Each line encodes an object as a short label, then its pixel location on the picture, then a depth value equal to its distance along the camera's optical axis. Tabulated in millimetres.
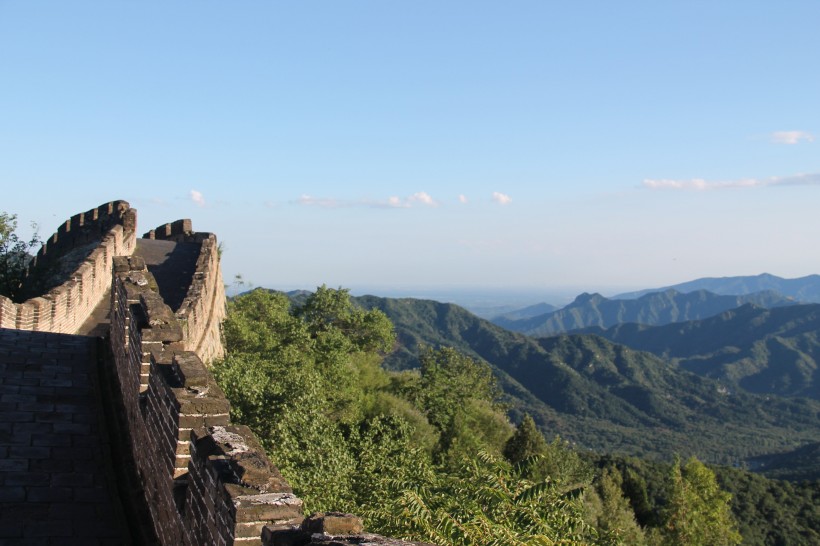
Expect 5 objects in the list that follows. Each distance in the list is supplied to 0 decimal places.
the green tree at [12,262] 21781
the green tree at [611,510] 35750
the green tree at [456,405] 31891
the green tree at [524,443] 41250
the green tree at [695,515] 44291
